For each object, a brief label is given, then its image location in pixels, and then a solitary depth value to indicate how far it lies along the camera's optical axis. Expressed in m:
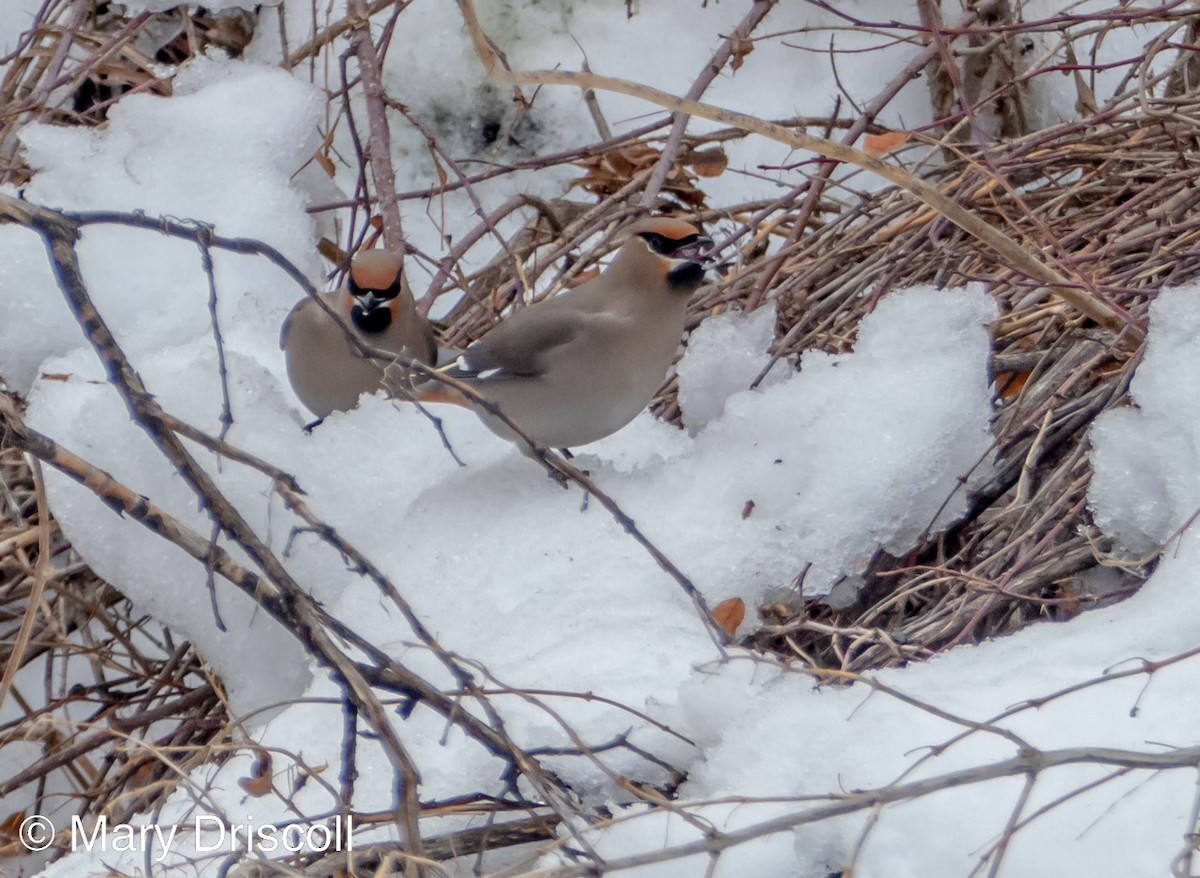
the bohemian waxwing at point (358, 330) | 6.64
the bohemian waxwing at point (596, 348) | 5.80
